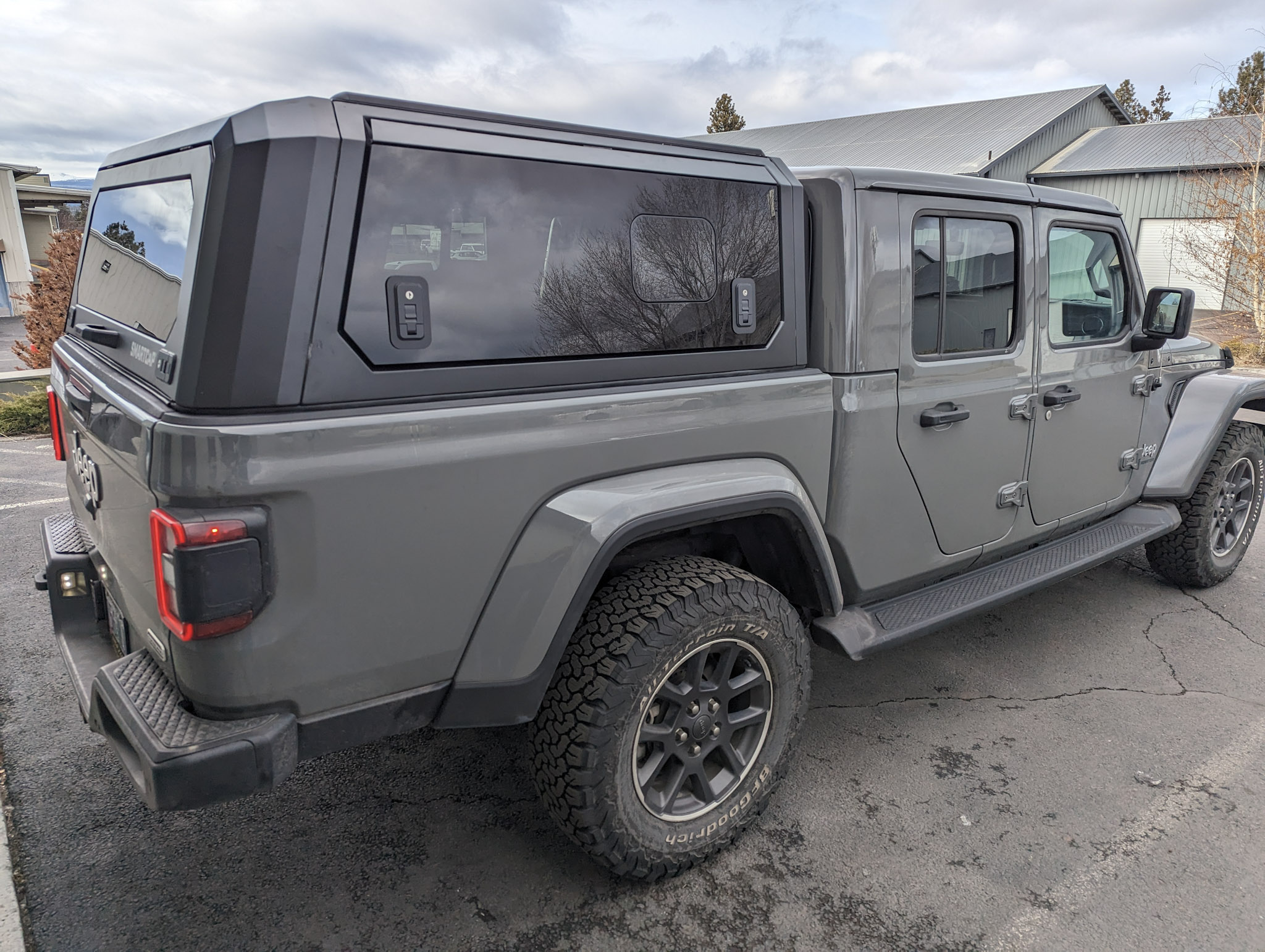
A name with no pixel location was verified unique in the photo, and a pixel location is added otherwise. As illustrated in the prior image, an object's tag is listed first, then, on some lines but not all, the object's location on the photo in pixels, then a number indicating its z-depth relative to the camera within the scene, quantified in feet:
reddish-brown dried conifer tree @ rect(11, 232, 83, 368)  38.73
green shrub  27.94
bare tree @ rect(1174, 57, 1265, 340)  47.06
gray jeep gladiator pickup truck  5.88
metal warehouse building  68.13
